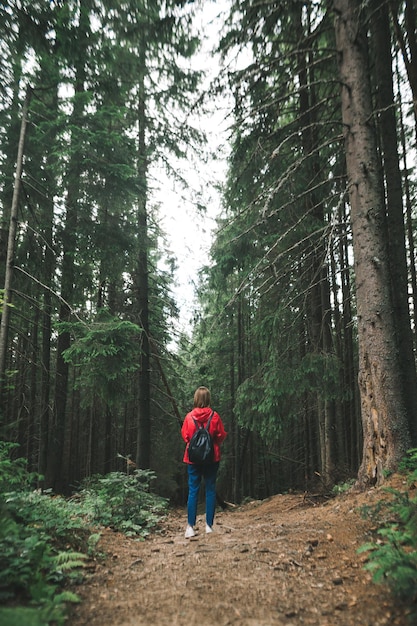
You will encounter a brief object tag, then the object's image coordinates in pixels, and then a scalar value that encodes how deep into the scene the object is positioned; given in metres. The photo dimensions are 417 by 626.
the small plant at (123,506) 5.74
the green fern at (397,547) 2.52
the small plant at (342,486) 7.18
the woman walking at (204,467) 5.23
